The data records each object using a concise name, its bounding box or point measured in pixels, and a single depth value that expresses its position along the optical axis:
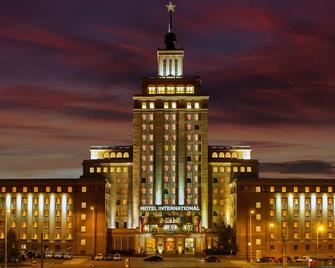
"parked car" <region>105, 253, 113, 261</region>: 185.48
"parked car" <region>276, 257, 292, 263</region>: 178.10
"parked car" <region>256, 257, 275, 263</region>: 176.55
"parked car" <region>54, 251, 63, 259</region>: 190.00
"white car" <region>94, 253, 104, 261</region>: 185.25
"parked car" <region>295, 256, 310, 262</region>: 185.12
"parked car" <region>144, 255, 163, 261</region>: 183.75
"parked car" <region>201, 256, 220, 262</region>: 179.12
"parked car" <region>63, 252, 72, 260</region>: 188.44
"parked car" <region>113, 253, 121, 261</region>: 185.80
